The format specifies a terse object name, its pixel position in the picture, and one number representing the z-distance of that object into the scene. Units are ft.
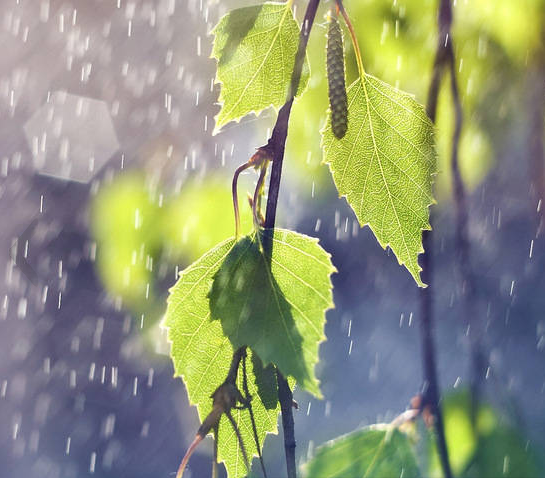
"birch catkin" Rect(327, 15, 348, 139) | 1.84
